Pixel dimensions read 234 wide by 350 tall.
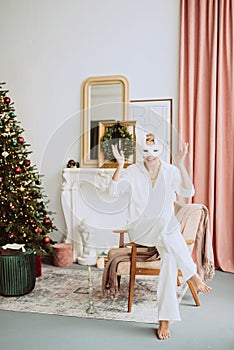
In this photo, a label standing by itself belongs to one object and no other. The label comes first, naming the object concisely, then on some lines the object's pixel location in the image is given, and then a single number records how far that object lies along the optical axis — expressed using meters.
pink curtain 3.90
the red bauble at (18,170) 3.71
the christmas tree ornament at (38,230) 3.69
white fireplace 3.12
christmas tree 3.70
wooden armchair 2.92
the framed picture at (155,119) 3.20
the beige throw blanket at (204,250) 3.24
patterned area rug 2.90
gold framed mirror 4.34
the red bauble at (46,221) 3.88
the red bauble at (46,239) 3.75
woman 2.57
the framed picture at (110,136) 3.79
